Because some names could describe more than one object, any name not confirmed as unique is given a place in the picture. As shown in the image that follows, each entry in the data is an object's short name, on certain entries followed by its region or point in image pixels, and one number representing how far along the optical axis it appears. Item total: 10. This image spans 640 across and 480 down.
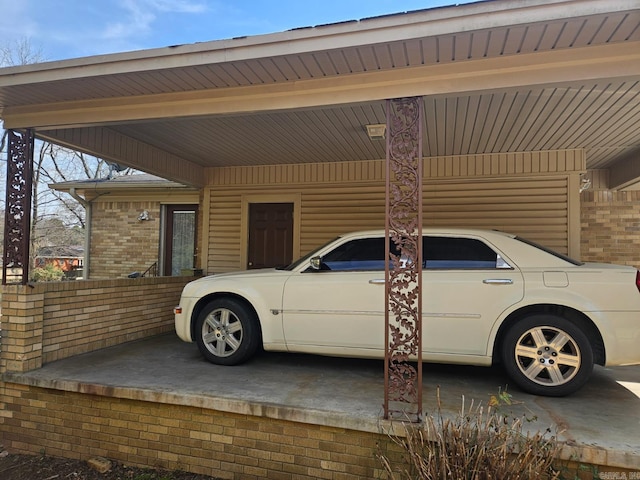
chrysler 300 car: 3.40
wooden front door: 7.15
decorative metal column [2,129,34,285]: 4.30
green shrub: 13.04
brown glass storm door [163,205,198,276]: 8.55
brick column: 4.09
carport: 2.89
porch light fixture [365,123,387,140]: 4.82
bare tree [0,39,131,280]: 19.58
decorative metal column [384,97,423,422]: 3.02
